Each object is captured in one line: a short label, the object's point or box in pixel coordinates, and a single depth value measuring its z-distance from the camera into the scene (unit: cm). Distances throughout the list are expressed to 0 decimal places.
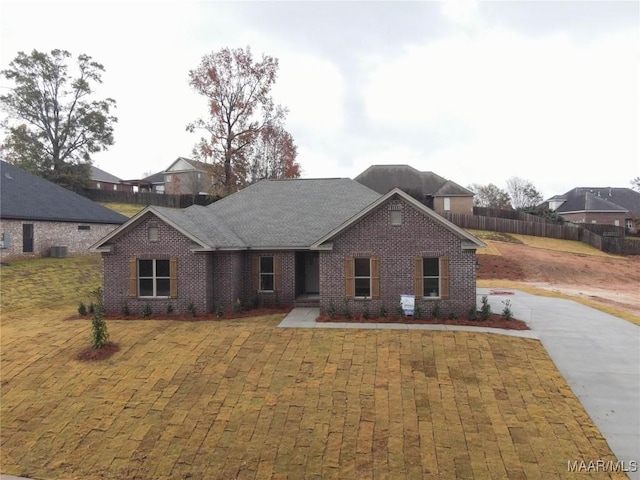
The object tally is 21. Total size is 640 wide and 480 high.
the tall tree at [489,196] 8572
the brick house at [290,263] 1773
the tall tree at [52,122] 4831
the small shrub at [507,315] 1748
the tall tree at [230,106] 4634
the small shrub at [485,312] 1734
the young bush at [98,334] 1445
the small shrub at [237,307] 1895
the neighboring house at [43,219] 2772
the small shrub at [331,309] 1779
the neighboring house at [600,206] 6278
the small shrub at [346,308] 1773
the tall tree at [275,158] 5433
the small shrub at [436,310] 1747
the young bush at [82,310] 1853
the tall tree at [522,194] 9300
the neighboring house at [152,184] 7350
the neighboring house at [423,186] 5419
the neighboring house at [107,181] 6908
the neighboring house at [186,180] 6481
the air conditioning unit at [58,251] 2980
